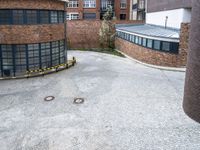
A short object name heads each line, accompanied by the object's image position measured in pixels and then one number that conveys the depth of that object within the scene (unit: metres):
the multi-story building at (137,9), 37.25
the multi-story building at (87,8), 39.55
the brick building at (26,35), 15.69
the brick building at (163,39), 17.74
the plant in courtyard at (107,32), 28.16
